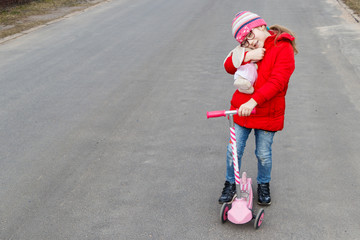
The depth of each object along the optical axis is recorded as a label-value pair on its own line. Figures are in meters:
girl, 3.26
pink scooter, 3.44
